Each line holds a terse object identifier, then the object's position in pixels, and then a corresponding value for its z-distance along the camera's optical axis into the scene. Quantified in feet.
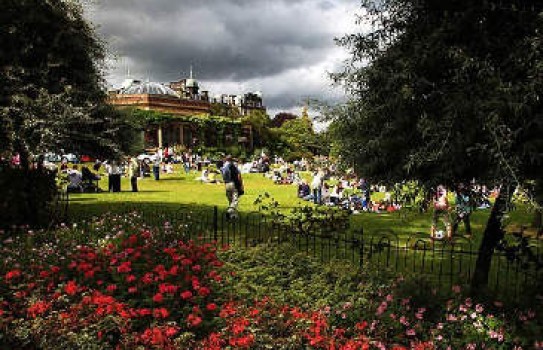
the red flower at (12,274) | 19.35
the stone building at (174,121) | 202.80
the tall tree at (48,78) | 31.63
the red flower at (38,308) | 17.89
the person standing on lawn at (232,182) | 42.71
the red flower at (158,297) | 17.89
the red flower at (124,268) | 19.47
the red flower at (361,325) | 17.38
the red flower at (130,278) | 19.13
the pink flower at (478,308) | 16.91
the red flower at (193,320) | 17.31
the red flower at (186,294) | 18.51
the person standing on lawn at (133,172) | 68.49
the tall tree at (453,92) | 14.15
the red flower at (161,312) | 17.32
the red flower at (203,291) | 19.24
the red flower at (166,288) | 18.52
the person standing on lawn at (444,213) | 35.75
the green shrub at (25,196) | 32.58
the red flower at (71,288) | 18.39
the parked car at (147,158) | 129.80
